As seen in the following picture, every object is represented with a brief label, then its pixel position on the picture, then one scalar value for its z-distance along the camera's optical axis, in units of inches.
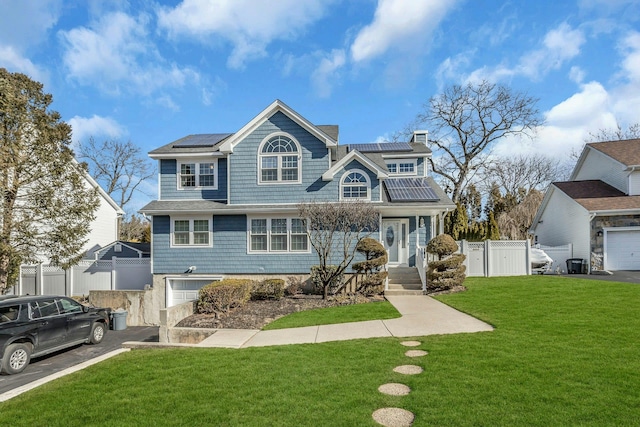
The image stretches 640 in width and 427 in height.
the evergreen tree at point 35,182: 475.2
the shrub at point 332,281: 554.9
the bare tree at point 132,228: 1588.3
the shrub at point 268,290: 536.4
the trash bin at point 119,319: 526.0
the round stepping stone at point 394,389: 182.5
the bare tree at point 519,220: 1159.0
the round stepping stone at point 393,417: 152.9
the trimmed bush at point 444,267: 519.5
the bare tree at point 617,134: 1211.2
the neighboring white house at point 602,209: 682.8
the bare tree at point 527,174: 1414.9
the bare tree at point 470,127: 1208.2
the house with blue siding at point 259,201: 606.2
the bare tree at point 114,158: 1339.8
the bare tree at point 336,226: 507.8
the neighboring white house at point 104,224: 841.5
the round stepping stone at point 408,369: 210.5
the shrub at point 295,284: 580.7
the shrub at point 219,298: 439.2
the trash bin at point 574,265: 704.4
